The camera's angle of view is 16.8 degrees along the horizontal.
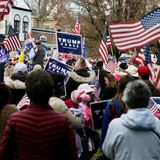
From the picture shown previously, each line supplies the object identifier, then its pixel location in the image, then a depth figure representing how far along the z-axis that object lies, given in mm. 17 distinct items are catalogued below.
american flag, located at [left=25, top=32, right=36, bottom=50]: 21431
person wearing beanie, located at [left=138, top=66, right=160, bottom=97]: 8414
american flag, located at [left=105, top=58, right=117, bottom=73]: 17411
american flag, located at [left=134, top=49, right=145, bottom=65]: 14281
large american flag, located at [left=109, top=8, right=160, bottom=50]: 9312
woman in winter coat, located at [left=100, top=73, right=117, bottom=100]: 8317
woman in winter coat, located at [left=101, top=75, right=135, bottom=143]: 6059
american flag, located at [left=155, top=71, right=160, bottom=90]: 9762
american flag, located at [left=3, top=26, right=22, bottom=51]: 21250
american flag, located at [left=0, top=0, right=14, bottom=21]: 12140
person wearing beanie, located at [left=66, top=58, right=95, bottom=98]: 9328
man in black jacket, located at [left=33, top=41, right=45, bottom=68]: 16677
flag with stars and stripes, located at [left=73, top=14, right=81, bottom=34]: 20677
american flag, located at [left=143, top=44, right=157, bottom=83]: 13652
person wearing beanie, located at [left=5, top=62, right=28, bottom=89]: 8945
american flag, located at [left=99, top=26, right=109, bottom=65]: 18406
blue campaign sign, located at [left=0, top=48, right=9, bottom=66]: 18997
